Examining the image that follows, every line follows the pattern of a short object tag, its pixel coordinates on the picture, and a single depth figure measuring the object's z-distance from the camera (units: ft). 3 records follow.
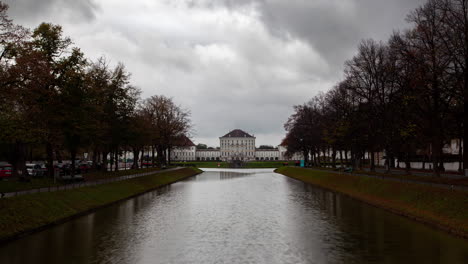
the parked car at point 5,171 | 130.93
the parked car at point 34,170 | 160.86
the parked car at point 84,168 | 221.48
